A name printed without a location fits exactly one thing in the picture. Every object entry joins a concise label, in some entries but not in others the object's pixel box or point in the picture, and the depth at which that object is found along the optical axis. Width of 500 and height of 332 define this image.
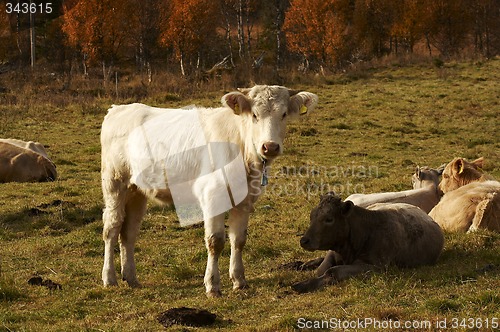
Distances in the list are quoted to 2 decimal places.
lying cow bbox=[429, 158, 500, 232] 9.93
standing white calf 7.93
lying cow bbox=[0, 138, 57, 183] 16.27
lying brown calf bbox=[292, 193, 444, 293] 8.45
